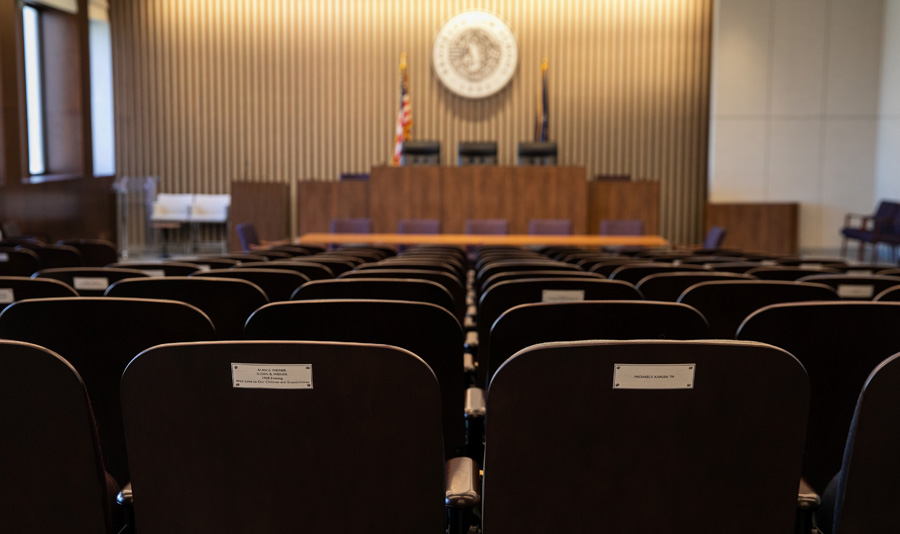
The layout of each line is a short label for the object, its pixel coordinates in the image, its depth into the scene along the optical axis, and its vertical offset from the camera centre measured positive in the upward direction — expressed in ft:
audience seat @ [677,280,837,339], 8.32 -0.99
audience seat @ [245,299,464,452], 6.24 -0.97
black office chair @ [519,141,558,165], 40.55 +2.23
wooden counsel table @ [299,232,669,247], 30.12 -1.57
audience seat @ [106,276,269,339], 8.39 -1.04
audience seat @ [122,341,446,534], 4.11 -1.24
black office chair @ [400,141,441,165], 40.19 +2.15
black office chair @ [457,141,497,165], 41.98 +2.30
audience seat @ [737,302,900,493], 5.81 -1.00
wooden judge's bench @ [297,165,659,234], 35.78 +0.12
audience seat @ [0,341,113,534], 4.18 -1.34
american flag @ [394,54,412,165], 43.11 +4.28
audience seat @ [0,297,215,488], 6.09 -1.00
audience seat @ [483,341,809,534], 3.99 -1.18
